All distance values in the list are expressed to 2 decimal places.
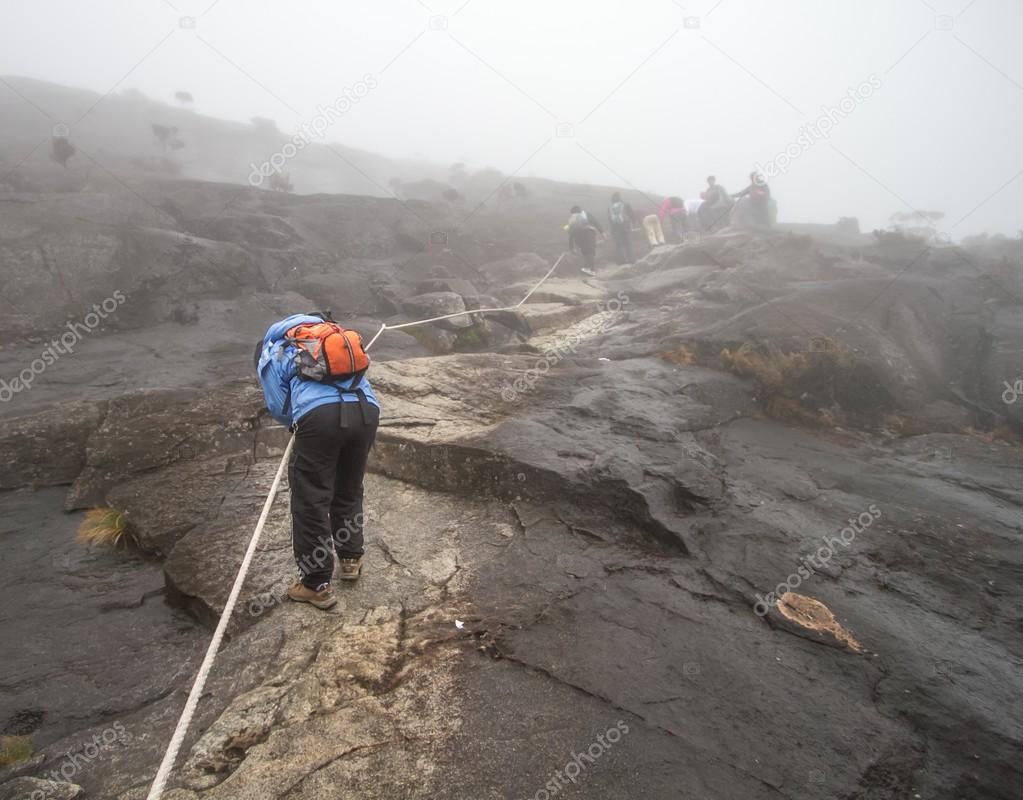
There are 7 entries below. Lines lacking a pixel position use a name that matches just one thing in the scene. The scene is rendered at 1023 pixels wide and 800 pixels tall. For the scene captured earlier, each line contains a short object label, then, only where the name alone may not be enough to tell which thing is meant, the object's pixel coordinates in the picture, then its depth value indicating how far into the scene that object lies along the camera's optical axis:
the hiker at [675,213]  24.97
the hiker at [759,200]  22.45
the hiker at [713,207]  23.77
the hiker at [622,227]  21.12
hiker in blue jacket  4.15
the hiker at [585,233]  20.42
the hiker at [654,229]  24.08
